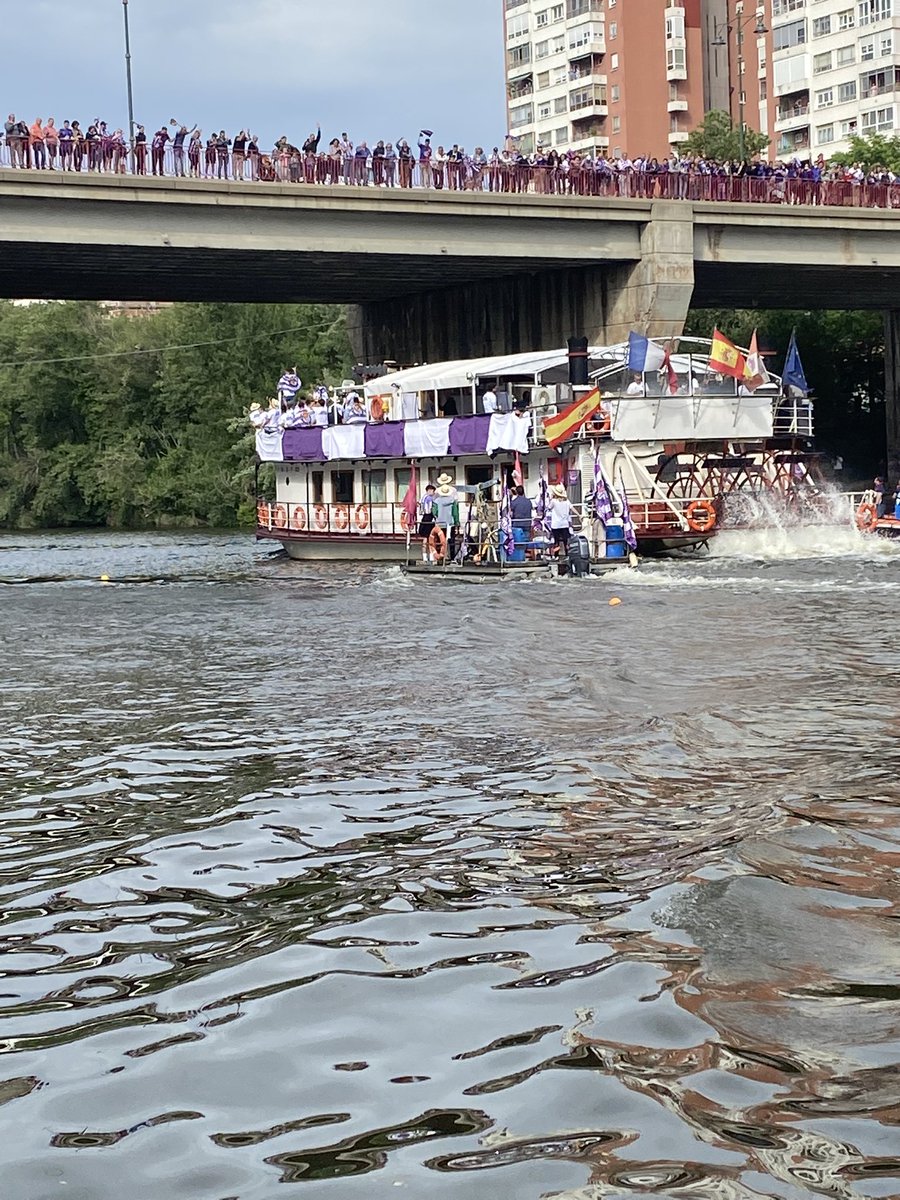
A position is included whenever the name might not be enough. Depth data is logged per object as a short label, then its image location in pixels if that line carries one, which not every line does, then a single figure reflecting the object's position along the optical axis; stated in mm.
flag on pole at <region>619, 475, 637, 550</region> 38469
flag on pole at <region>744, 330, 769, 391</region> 43562
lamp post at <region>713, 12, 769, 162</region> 113275
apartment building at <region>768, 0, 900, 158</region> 107688
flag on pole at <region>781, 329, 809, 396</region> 47250
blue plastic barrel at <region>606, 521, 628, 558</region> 38781
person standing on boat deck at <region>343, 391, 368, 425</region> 48538
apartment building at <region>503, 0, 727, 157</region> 120250
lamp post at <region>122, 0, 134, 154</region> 61406
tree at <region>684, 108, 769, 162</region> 86812
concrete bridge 45562
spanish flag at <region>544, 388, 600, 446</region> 39562
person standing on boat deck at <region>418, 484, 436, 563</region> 40812
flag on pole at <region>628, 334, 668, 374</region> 41969
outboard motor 35469
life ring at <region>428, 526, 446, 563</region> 39781
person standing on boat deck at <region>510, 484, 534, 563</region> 38344
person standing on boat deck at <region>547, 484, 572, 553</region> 36969
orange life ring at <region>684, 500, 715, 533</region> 41469
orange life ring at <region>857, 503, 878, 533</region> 46094
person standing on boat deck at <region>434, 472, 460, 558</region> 40125
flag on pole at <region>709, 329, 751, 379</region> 42375
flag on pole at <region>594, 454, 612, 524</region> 38781
